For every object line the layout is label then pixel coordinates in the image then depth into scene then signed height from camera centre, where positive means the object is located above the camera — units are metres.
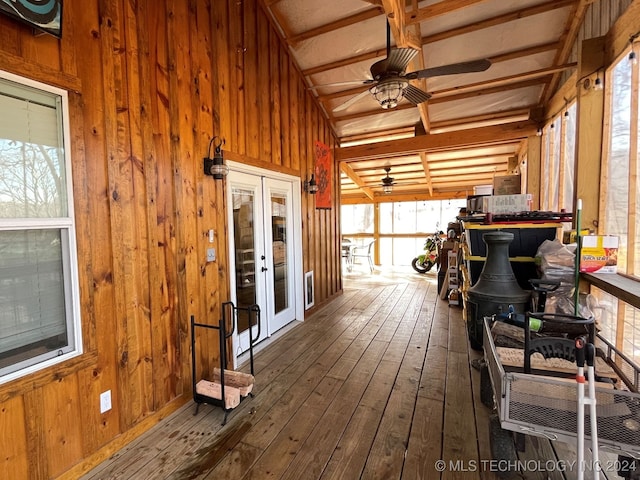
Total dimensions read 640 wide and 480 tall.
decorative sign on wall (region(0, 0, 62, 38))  1.46 +1.10
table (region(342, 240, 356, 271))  9.58 -0.79
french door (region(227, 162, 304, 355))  3.35 -0.26
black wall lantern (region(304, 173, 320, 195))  4.77 +0.65
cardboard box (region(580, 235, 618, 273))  2.52 -0.25
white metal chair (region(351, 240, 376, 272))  9.47 -0.85
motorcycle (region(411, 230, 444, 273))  8.47 -0.84
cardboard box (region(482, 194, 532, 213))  3.30 +0.23
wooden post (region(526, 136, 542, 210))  5.08 +0.99
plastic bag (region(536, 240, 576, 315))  2.54 -0.43
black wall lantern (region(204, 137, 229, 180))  2.76 +0.56
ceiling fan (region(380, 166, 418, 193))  7.80 +1.14
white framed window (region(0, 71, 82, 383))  1.57 -0.01
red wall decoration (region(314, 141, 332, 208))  5.26 +0.96
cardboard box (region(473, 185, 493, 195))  4.97 +0.57
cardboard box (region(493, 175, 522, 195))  5.41 +0.71
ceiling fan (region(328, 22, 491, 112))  2.61 +1.39
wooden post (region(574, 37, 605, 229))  2.89 +0.94
